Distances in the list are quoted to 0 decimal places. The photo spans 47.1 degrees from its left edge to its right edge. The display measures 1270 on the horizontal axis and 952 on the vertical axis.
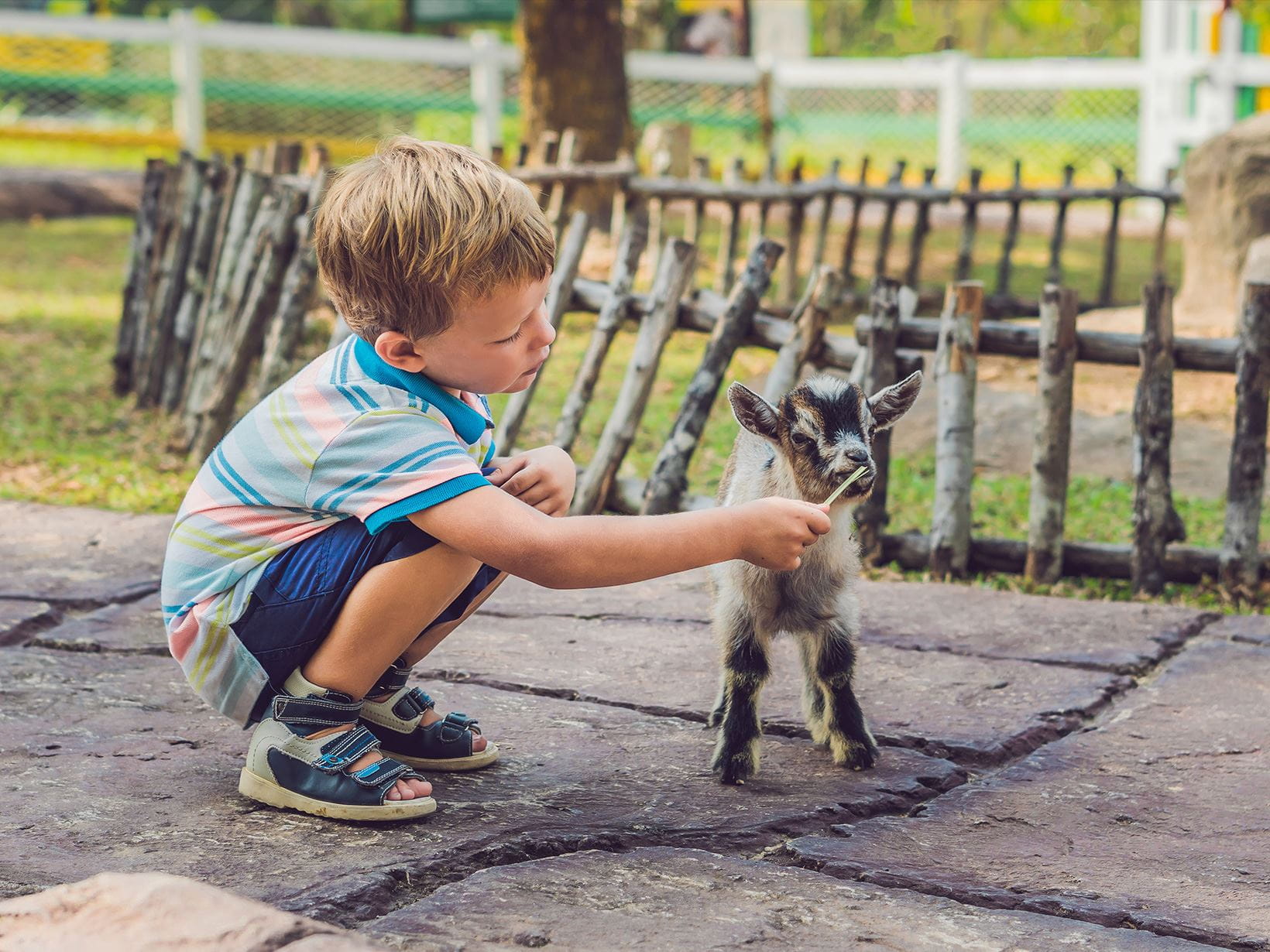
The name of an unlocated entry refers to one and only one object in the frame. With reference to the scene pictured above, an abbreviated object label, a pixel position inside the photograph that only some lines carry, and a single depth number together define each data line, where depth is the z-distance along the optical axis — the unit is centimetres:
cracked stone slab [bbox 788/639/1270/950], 242
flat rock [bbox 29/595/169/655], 372
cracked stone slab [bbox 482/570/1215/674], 390
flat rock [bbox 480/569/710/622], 420
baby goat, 290
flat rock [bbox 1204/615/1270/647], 402
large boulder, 947
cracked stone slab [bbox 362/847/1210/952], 219
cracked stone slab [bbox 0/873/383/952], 189
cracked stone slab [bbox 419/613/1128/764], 329
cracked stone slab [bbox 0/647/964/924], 240
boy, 242
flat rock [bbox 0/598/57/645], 378
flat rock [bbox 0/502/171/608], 420
